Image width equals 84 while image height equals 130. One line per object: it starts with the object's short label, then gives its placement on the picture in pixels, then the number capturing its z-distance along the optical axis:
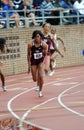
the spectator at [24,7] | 24.27
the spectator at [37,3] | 26.33
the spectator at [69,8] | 27.48
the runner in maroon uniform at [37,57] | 14.85
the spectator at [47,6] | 26.06
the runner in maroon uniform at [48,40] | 17.38
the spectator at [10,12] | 23.12
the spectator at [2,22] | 22.91
